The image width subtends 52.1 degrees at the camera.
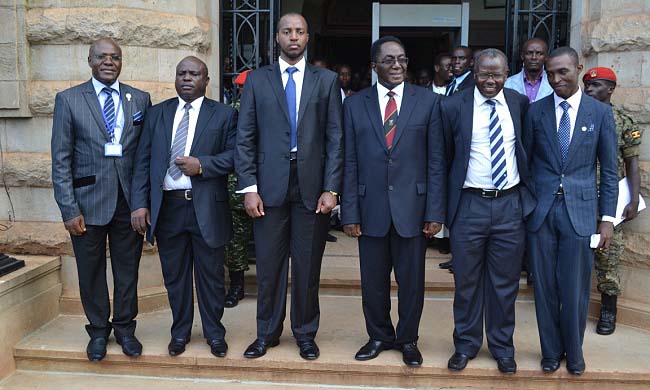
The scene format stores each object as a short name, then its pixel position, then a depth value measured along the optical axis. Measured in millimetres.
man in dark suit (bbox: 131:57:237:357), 4566
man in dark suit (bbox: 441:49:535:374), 4328
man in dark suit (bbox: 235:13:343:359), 4465
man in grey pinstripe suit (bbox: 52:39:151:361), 4527
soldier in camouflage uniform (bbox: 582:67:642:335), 5105
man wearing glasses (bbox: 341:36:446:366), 4410
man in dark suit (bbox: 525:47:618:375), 4266
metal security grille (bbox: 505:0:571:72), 6285
